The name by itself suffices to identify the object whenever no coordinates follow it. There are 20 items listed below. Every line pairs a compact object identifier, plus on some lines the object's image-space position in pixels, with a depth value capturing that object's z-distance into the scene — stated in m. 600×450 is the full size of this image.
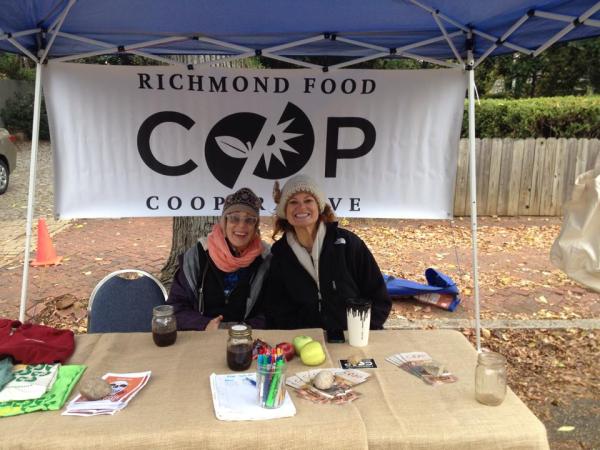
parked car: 10.81
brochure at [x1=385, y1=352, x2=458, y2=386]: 1.95
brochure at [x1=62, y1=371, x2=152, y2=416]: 1.67
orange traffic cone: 6.35
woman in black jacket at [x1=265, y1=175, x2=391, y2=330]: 2.80
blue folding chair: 2.95
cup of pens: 1.69
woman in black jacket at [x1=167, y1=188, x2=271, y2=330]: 2.85
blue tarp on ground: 5.12
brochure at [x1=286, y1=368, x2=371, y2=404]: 1.76
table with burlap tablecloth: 1.54
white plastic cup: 2.18
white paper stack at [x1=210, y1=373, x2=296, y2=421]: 1.64
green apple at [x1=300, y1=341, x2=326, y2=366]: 2.04
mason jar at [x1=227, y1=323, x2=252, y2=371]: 1.97
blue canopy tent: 2.75
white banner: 3.46
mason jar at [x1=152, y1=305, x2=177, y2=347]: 2.21
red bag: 2.00
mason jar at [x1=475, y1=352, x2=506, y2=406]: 1.74
